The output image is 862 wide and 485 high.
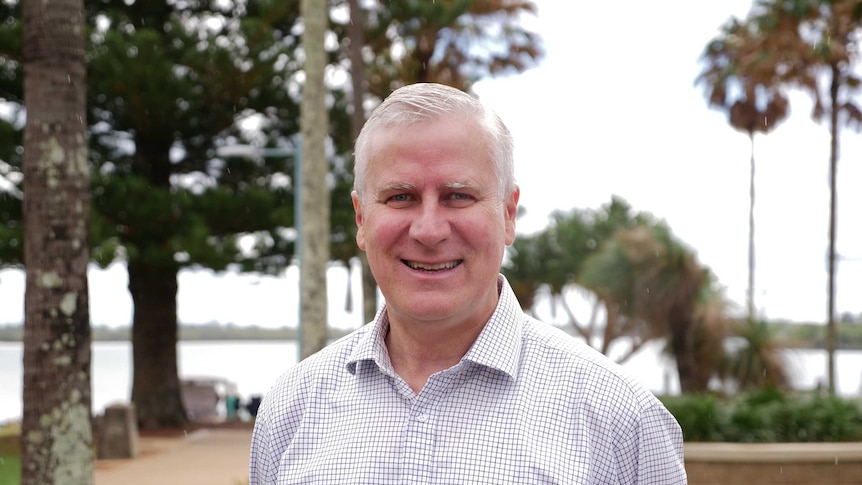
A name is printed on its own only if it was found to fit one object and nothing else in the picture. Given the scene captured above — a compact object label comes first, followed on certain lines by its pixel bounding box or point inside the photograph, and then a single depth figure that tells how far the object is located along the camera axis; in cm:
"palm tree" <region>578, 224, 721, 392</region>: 1728
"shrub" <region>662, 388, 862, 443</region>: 1090
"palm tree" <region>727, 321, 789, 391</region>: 1617
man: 209
